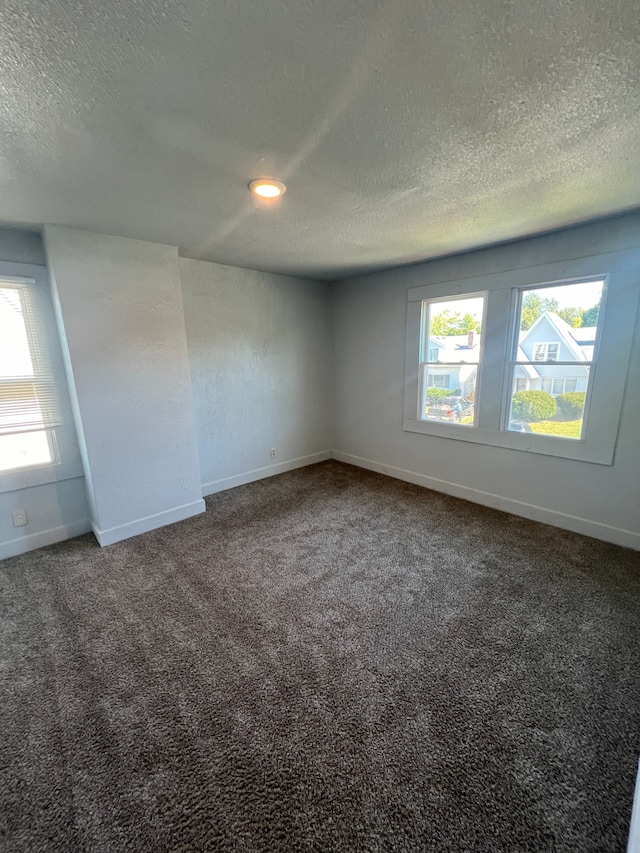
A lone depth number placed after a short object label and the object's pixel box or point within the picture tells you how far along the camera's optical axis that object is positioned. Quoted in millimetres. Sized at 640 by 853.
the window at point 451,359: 3383
